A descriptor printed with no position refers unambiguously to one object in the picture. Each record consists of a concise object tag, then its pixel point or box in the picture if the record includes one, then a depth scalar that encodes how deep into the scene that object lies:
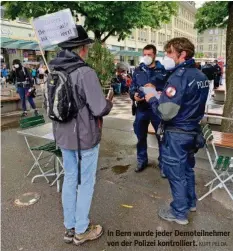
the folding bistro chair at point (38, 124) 3.77
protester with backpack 2.43
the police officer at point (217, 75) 16.05
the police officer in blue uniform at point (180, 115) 2.71
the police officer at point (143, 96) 4.15
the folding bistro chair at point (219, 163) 3.52
